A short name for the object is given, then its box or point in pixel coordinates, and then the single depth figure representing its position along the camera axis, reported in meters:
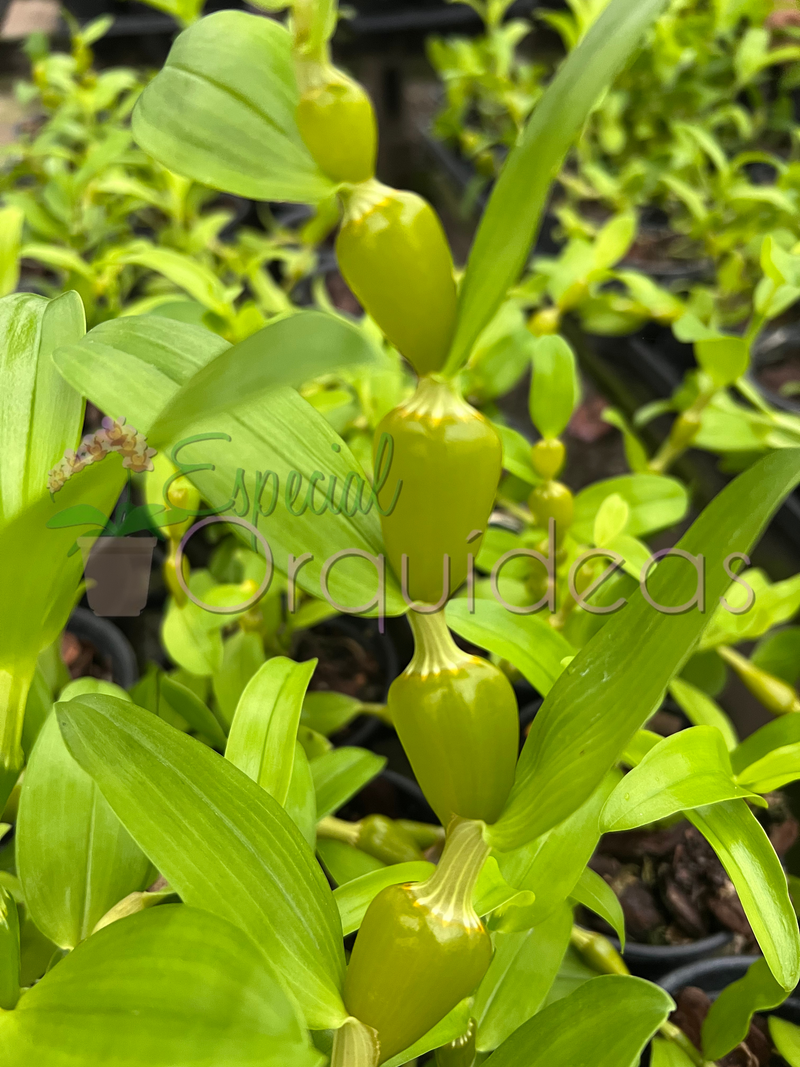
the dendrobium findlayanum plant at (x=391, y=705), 0.21
